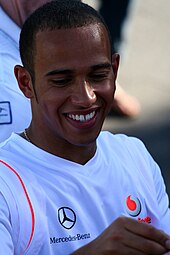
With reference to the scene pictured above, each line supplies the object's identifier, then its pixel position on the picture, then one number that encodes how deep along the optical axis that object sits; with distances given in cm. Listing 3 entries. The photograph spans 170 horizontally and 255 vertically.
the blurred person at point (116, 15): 1142
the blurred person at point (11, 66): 482
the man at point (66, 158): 351
